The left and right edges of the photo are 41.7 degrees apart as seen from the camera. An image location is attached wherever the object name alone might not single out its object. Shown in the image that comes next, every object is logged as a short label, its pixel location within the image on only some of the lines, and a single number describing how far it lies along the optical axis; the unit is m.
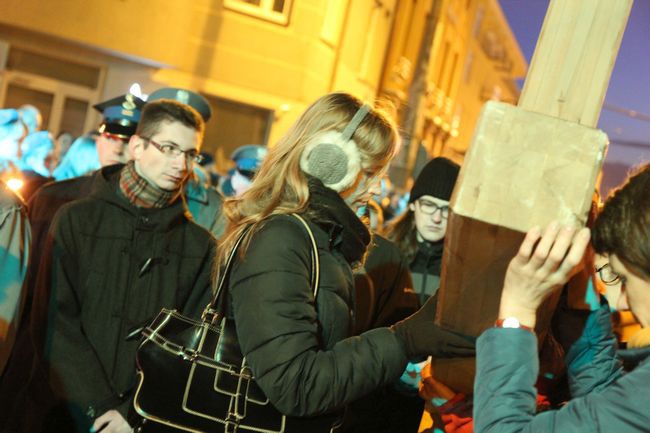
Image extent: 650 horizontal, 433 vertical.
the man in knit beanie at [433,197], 4.70
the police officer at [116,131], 5.22
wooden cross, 1.68
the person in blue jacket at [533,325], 1.65
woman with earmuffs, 2.24
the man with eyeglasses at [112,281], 3.20
